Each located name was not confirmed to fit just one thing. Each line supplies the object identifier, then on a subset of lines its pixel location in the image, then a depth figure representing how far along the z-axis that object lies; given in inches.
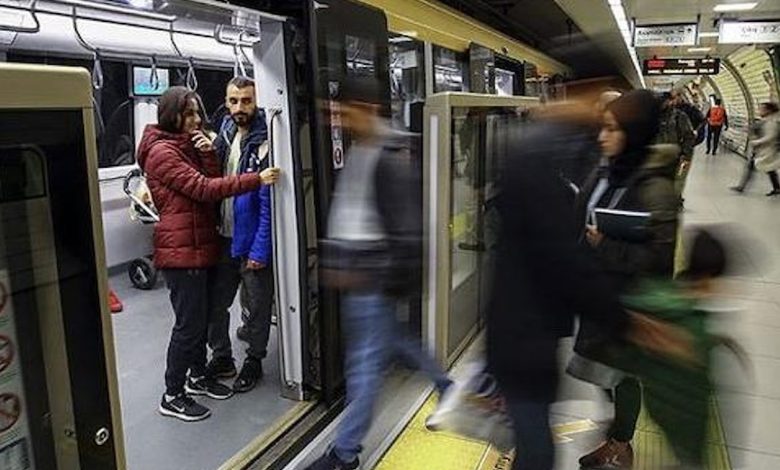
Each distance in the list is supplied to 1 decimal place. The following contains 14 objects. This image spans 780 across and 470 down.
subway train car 44.9
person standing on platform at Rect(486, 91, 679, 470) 62.8
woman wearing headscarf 78.5
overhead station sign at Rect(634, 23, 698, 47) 427.5
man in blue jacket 115.6
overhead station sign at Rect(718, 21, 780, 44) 396.2
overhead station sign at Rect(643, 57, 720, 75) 592.7
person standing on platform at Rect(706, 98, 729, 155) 721.6
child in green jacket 67.4
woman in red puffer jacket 106.4
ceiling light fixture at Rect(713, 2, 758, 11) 367.9
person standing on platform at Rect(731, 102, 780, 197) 378.3
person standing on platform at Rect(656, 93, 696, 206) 212.6
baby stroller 198.8
